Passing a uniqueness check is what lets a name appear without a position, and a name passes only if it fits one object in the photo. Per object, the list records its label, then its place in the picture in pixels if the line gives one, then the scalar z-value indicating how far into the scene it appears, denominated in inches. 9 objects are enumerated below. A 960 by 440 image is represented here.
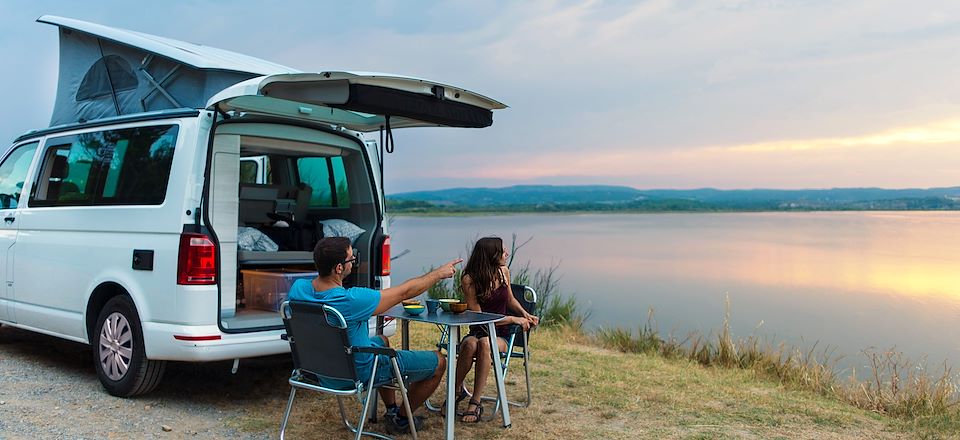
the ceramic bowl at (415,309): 168.5
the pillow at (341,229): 206.5
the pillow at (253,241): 195.3
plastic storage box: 185.5
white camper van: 168.1
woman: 181.3
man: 146.7
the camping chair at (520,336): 183.5
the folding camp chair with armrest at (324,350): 141.8
